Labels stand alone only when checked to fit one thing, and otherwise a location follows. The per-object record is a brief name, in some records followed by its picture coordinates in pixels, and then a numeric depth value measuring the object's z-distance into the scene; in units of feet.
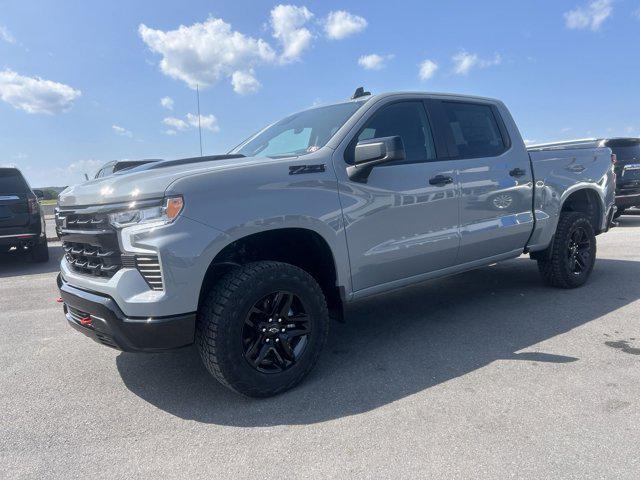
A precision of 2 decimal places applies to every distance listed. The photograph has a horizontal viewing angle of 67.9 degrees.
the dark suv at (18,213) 24.64
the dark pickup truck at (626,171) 33.58
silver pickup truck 8.53
